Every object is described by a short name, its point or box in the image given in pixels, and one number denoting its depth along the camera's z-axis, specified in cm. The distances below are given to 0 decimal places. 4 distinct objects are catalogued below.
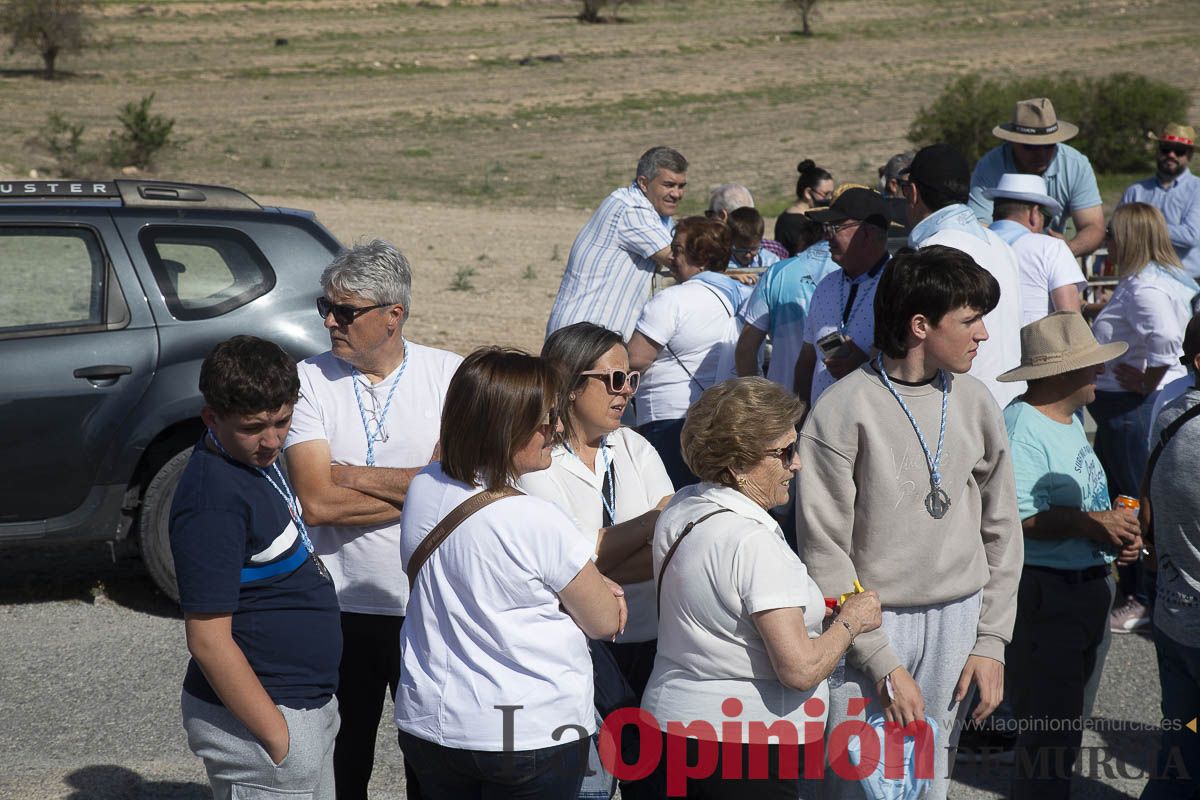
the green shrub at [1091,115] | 2798
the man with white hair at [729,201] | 898
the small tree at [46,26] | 3760
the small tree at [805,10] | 5281
